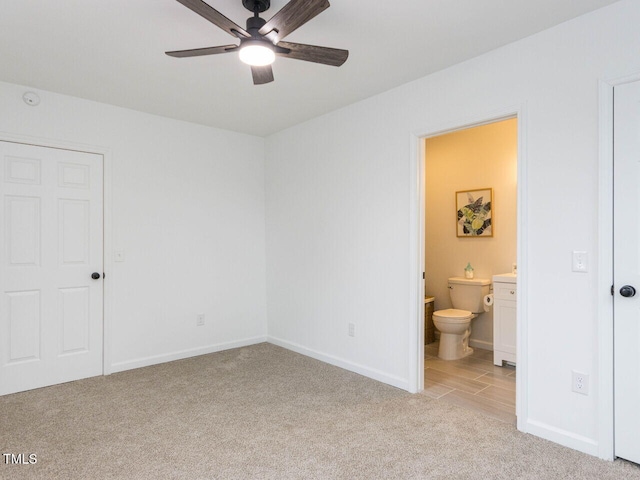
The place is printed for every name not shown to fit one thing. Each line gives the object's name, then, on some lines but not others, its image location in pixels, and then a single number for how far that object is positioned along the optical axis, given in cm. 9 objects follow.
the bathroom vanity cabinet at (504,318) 376
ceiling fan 177
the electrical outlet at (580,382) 226
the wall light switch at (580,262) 225
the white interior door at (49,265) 325
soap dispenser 454
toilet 399
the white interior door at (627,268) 210
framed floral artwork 441
